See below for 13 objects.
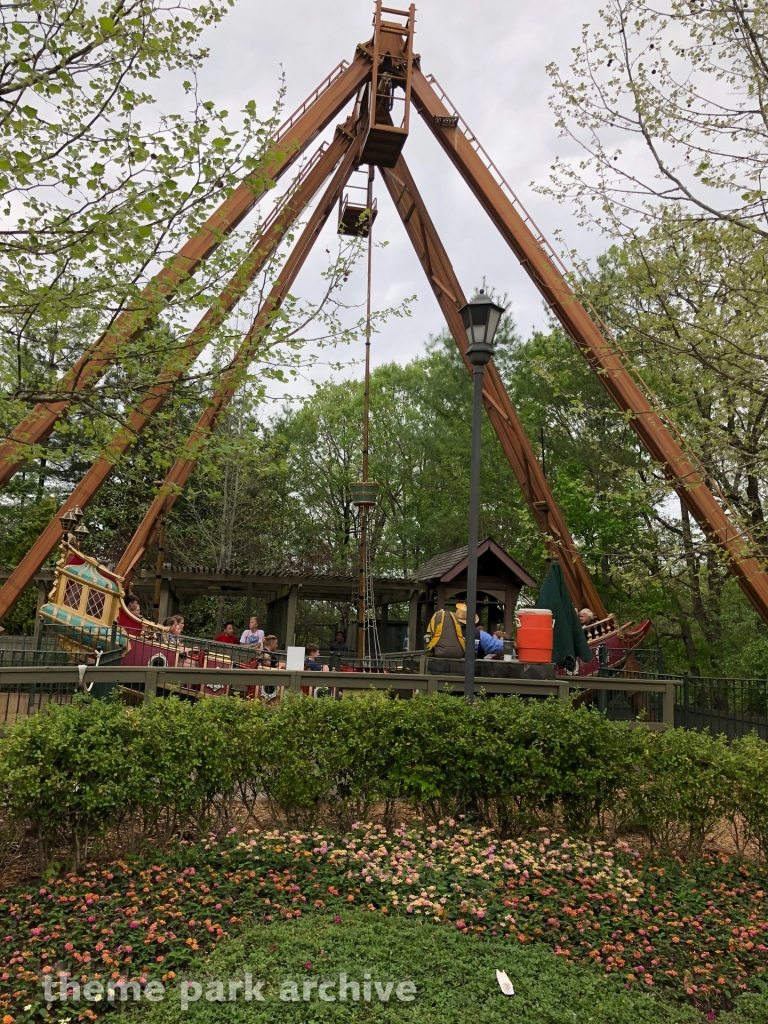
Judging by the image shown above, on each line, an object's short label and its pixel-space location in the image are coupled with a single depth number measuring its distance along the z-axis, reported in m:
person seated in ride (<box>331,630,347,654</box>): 17.02
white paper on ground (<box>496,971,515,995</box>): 3.95
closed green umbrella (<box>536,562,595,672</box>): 10.24
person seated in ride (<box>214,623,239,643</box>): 14.23
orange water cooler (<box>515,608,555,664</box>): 9.34
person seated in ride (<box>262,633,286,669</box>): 10.80
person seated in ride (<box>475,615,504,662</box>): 10.31
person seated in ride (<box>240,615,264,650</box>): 13.09
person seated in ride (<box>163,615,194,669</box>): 11.09
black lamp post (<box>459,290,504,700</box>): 7.55
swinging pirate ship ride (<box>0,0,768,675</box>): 7.39
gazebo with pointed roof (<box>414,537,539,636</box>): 14.84
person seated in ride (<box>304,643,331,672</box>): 11.41
